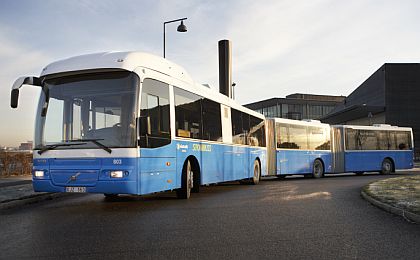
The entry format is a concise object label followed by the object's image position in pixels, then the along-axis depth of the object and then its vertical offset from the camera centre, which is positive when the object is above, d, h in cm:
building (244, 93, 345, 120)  8544 +1052
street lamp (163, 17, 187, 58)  2312 +728
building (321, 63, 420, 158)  5844 +787
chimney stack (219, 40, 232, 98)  3544 +784
